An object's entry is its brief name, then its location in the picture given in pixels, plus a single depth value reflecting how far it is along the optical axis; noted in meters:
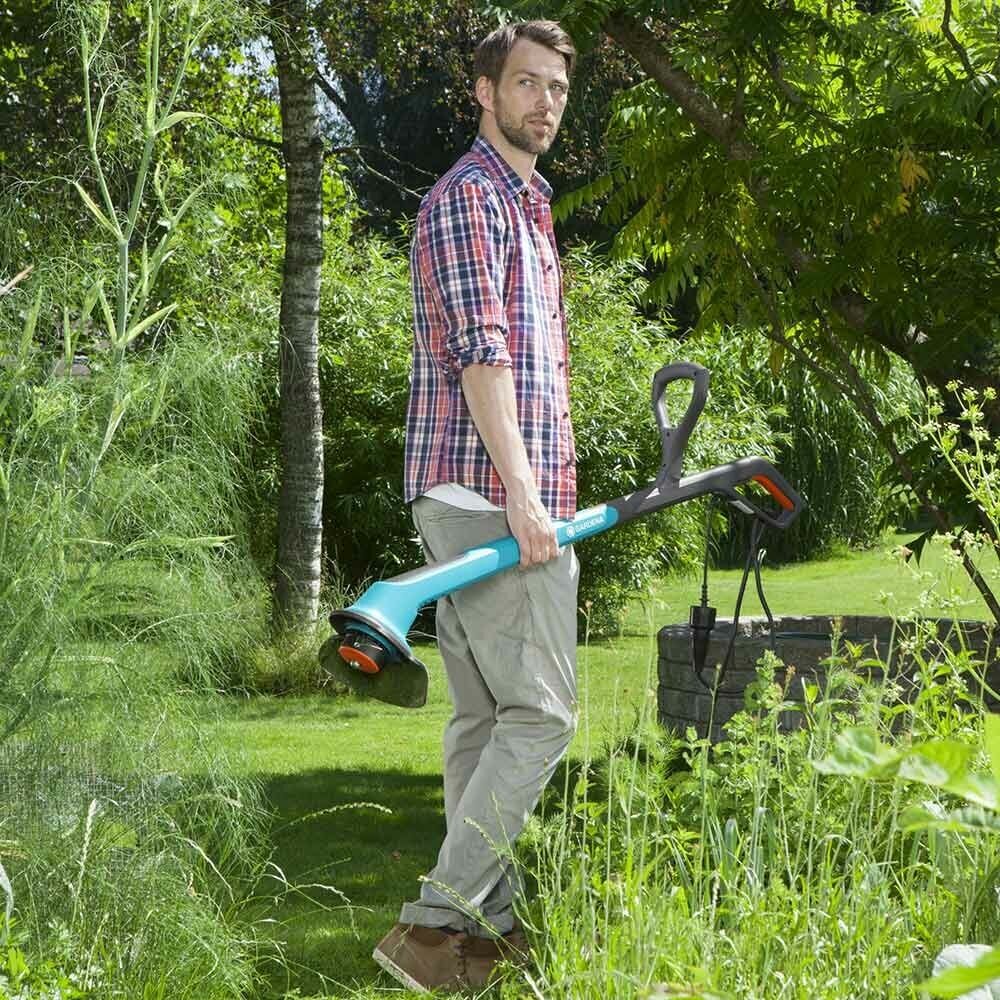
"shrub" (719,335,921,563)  14.66
